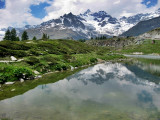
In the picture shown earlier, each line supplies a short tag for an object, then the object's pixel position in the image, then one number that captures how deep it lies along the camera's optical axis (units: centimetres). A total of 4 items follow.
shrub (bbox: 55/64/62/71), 4705
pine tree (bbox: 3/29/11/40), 11681
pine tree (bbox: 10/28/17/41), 11841
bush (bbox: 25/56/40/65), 4311
